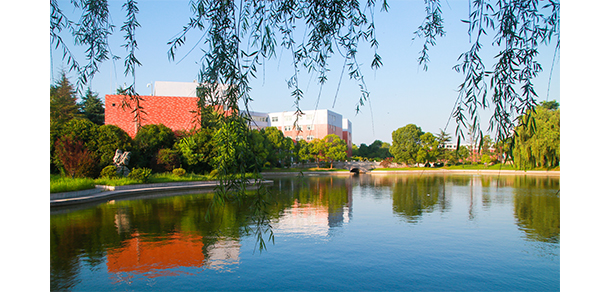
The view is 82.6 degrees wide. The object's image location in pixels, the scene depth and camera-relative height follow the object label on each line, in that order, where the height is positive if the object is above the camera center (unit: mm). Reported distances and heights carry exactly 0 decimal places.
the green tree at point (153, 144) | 24319 +667
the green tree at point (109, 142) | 21875 +715
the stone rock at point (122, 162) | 21438 -560
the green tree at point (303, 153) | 55719 -51
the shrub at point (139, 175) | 20641 -1315
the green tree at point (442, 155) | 47325 -387
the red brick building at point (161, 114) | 29656 +3383
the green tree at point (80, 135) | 20969 +1104
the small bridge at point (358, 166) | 56628 -2273
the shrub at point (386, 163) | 60969 -1839
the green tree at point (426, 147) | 55038 +885
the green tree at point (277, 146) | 49906 +1021
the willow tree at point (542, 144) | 30391 +745
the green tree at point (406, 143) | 57375 +1568
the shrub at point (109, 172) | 20344 -1115
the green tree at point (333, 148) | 57312 +691
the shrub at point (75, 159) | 19250 -338
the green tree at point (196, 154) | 25141 -84
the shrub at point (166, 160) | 24078 -496
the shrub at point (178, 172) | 23859 -1313
